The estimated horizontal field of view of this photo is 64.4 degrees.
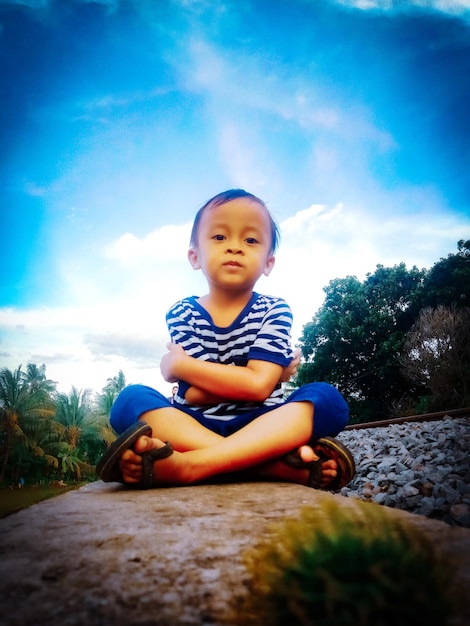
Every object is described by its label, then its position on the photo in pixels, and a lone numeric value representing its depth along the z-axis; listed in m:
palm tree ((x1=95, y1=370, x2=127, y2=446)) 37.62
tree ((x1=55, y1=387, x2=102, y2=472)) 31.58
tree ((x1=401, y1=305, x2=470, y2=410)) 12.54
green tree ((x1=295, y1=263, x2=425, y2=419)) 17.88
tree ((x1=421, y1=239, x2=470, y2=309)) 18.22
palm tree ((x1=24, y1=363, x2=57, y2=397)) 30.20
